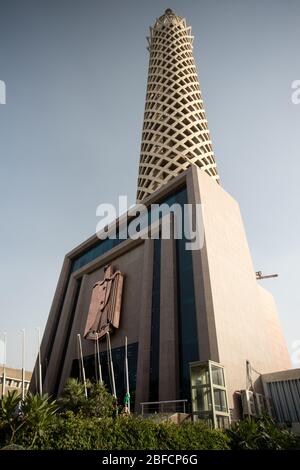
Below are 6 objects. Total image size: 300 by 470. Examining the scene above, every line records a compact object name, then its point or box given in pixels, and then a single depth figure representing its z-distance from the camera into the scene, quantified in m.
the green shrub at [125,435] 8.91
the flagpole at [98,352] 24.23
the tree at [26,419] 8.90
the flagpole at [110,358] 22.89
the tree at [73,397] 17.97
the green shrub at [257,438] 12.08
